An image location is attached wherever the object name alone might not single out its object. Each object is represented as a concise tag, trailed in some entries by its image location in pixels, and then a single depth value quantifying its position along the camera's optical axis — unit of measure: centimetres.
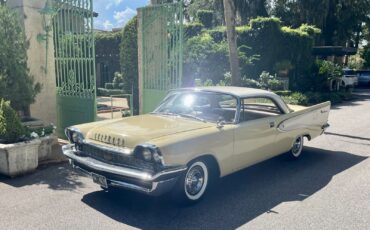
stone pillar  797
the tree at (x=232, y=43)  1299
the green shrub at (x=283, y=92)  1670
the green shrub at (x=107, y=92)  1987
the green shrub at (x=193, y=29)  2241
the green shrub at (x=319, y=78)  2005
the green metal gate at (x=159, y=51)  823
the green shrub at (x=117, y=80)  2083
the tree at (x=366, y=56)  3647
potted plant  578
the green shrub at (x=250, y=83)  1651
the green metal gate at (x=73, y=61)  824
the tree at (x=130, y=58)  1274
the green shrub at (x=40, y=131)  626
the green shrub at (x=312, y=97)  1565
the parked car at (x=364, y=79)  2823
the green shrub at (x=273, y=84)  1745
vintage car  420
